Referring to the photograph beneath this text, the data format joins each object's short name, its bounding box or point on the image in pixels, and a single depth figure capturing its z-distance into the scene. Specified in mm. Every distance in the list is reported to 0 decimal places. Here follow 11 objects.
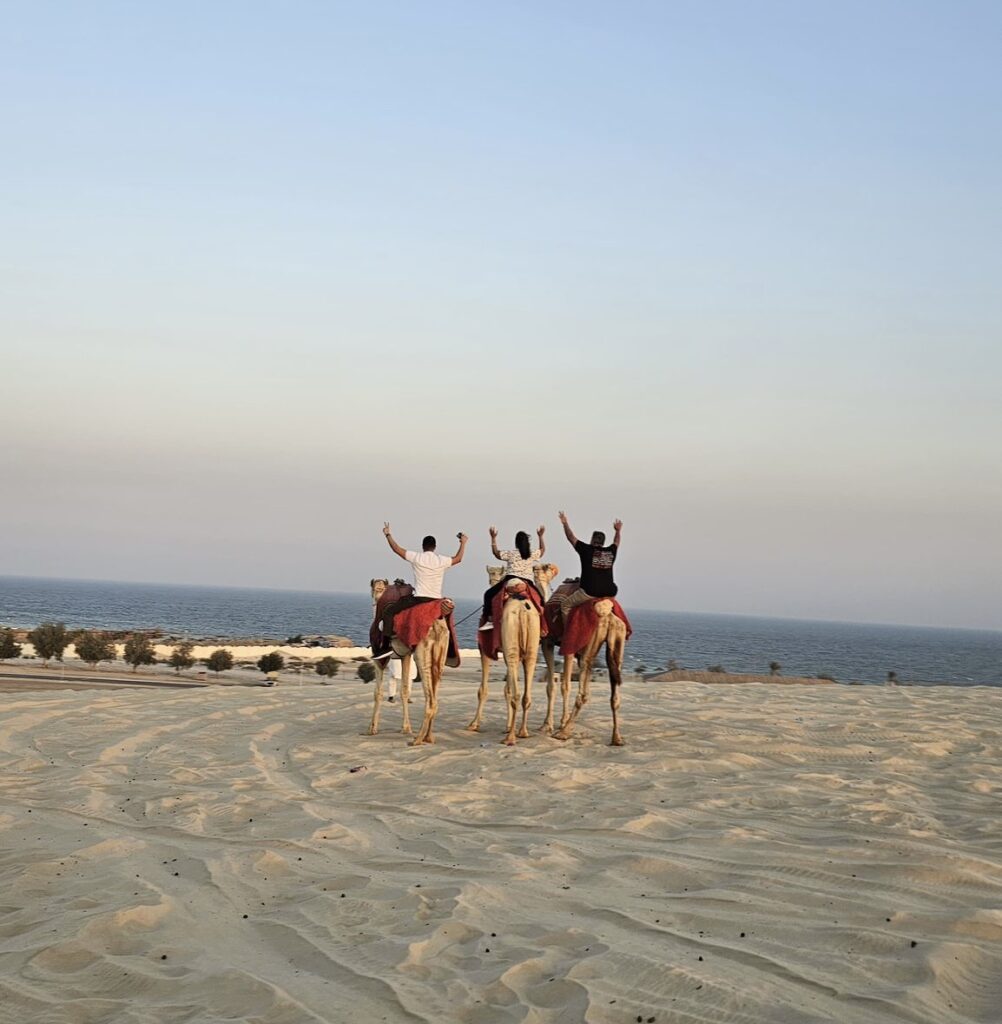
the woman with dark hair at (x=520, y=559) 13383
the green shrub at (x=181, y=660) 43719
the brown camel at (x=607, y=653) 12844
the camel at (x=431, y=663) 12859
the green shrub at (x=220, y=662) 43938
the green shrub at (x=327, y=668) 44906
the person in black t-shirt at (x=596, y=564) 12930
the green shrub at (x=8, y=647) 40516
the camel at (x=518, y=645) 12914
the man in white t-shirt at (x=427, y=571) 13266
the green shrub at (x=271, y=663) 43906
